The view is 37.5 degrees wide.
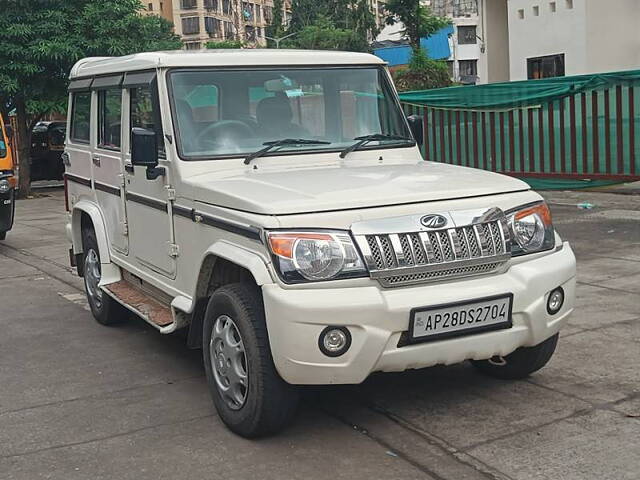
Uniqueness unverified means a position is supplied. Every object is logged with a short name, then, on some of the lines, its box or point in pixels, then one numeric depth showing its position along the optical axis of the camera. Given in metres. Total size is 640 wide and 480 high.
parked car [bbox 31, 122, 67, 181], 24.00
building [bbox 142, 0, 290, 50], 102.19
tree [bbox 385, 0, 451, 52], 44.69
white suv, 4.48
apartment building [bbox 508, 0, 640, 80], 31.92
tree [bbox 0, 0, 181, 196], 20.72
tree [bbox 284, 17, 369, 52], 74.81
